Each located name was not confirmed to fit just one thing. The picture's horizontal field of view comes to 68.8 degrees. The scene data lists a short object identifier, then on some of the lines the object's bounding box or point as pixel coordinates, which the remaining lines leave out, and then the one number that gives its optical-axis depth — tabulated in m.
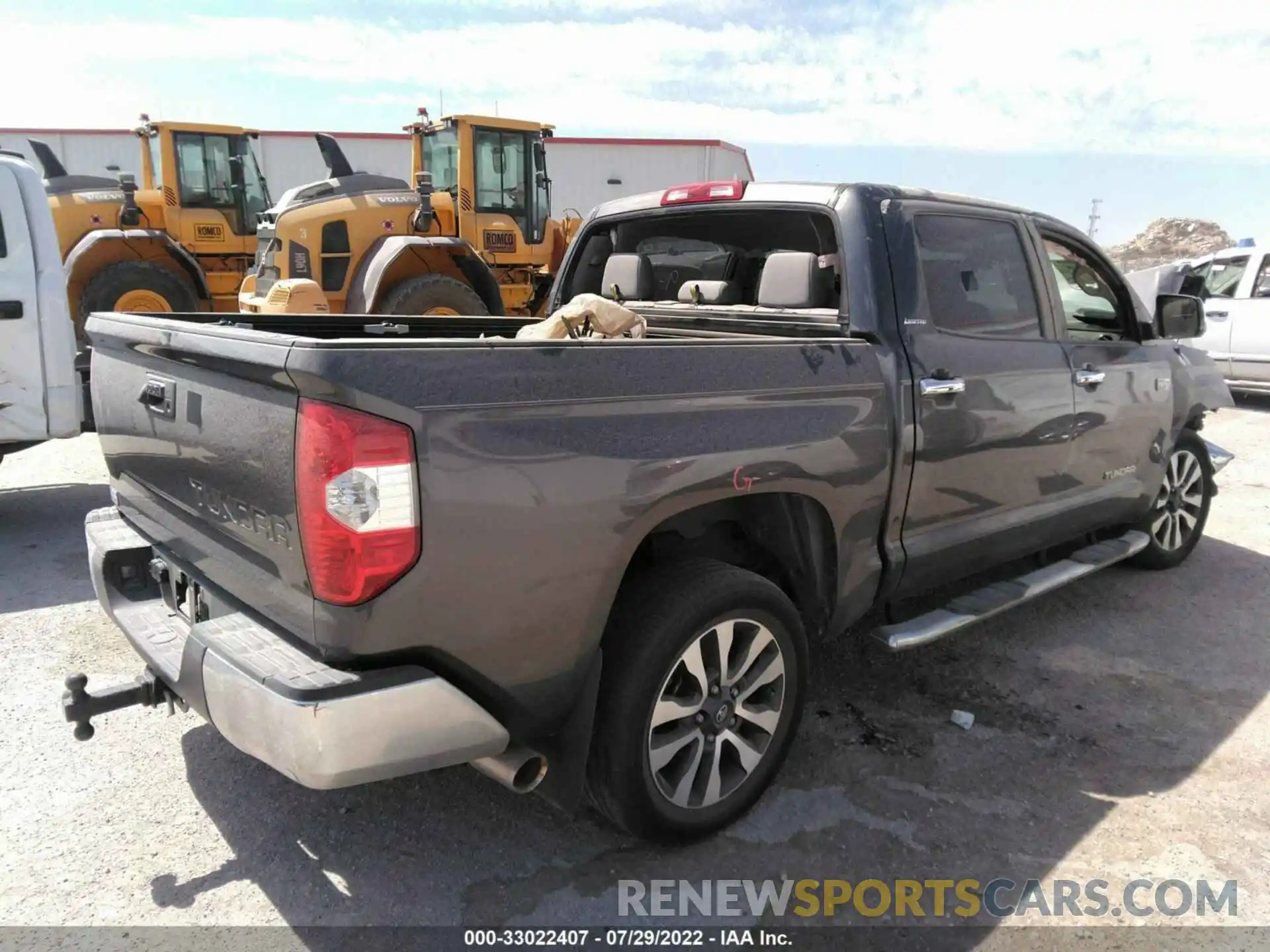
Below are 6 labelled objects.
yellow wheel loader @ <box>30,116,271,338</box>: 10.93
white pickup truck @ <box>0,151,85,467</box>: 5.50
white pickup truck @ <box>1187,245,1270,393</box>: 10.79
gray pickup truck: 2.08
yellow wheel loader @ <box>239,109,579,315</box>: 9.74
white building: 20.94
